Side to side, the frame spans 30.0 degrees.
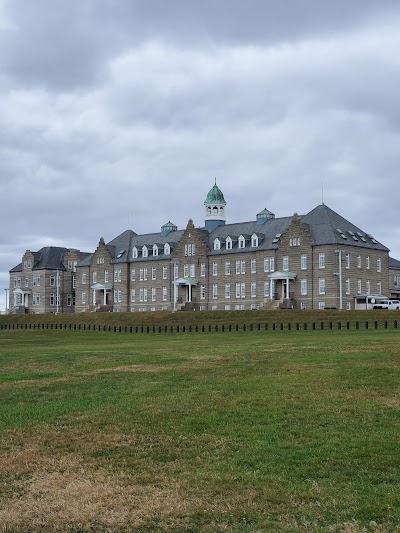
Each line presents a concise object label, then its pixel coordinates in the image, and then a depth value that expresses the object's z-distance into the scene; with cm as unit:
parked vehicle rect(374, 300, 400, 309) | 9125
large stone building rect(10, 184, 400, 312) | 9725
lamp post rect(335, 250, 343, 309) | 9281
